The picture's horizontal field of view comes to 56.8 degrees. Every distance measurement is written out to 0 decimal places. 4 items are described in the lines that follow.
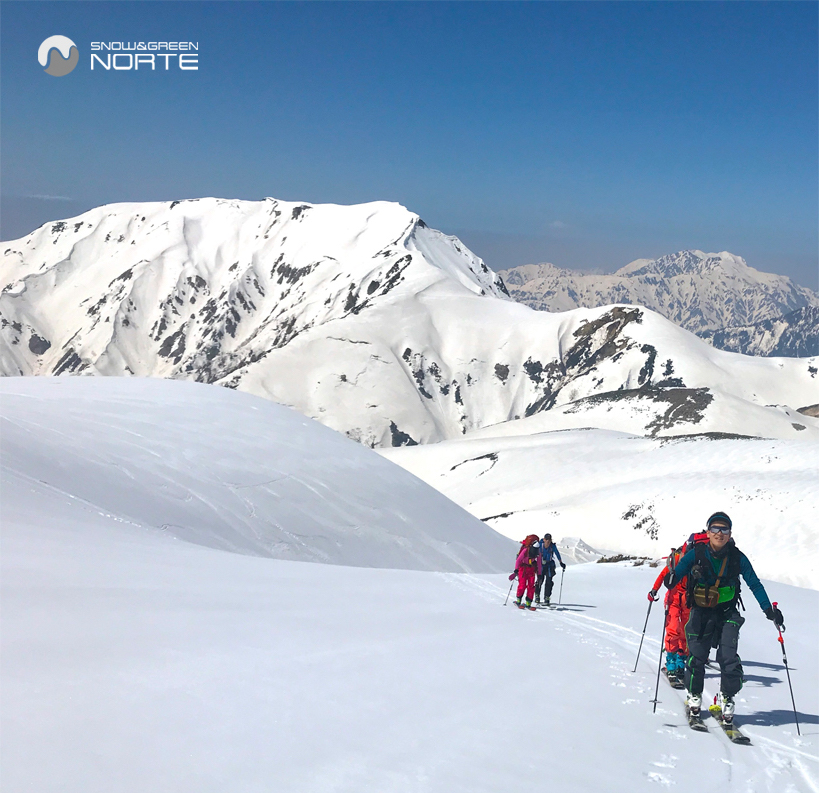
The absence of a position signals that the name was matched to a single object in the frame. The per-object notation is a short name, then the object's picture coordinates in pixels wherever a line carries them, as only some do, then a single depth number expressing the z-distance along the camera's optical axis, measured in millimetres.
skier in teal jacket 7160
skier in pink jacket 13703
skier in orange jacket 8180
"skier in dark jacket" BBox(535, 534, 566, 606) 14688
